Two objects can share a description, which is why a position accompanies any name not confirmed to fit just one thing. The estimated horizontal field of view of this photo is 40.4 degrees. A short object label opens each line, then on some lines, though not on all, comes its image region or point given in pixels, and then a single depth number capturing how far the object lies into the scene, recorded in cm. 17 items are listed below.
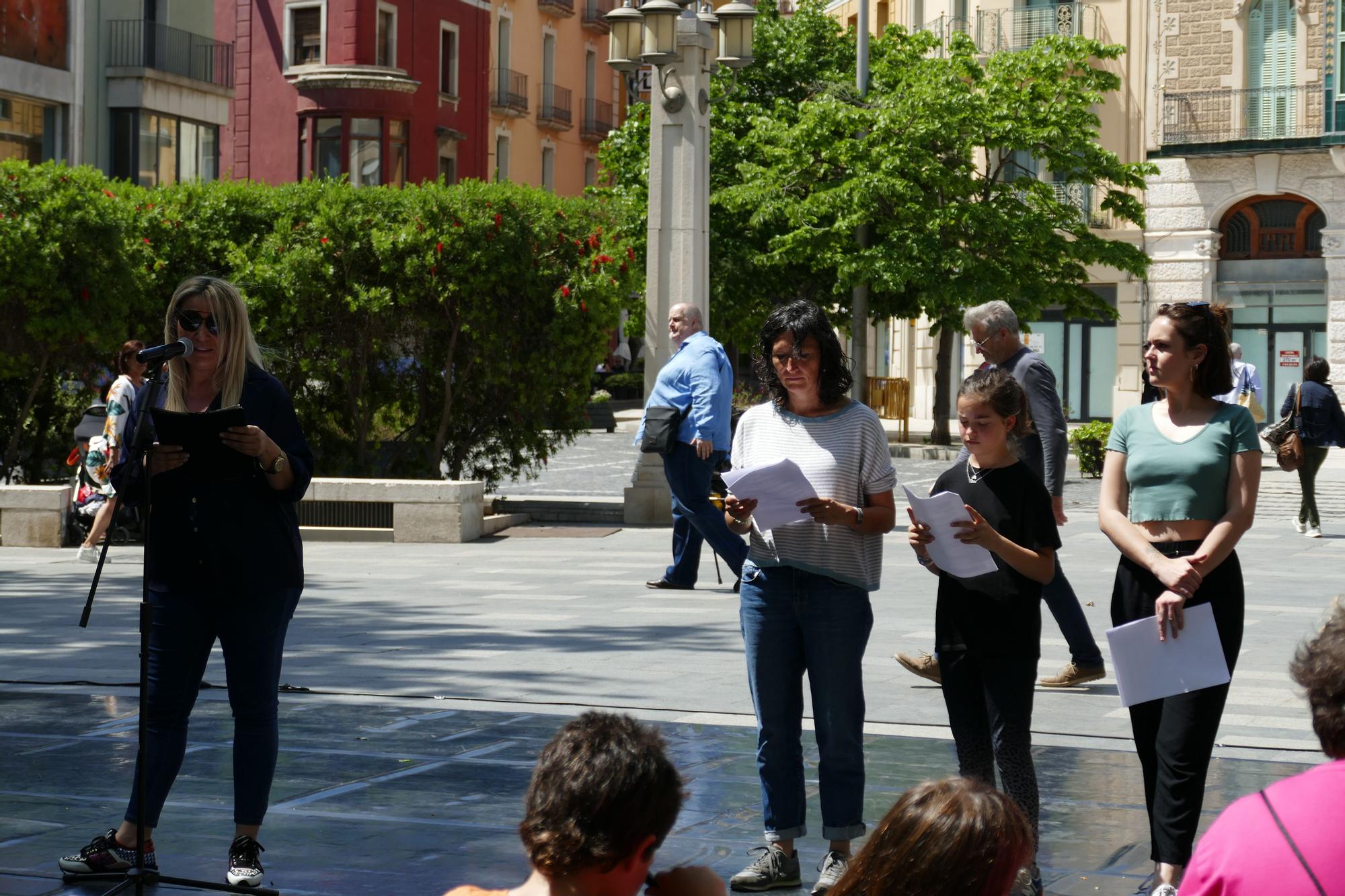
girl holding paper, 528
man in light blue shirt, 1212
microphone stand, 511
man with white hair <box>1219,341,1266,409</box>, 2073
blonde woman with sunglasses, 537
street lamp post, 1797
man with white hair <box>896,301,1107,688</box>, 805
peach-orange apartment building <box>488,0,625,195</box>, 5847
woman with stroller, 1491
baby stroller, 1582
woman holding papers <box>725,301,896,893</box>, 540
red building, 4919
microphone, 506
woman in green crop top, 520
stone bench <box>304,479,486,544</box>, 1708
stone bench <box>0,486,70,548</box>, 1684
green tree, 3375
